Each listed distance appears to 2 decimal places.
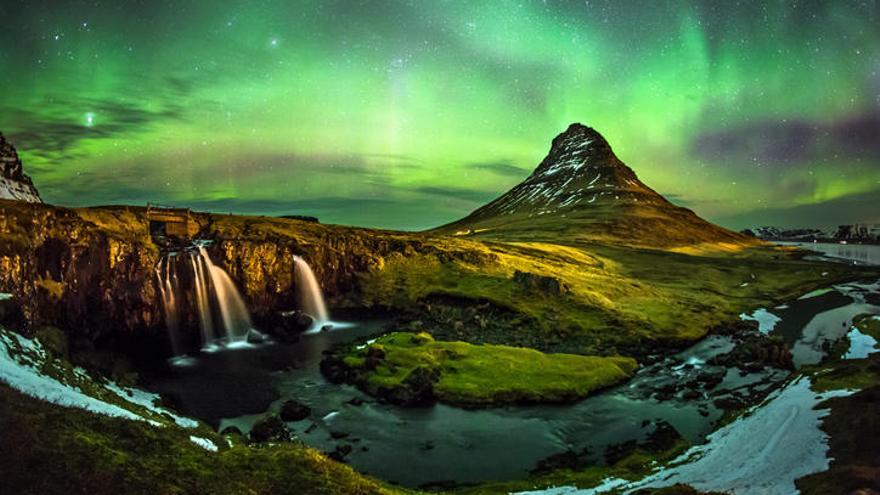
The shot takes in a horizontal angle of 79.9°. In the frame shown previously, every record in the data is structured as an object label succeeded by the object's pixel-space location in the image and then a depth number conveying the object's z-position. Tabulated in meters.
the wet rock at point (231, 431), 42.17
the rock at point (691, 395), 55.52
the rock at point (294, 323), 85.75
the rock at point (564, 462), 40.06
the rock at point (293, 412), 49.03
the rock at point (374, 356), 61.52
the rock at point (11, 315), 37.62
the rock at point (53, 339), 42.22
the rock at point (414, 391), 53.59
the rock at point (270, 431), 42.47
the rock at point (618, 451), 41.51
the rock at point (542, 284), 105.62
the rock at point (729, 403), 51.56
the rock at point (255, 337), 80.12
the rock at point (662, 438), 43.28
